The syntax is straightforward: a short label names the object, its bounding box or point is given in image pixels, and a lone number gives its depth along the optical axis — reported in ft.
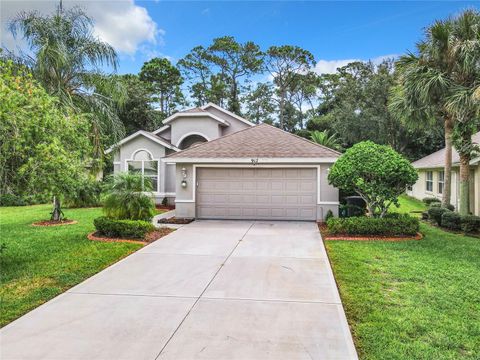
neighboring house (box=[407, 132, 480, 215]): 45.24
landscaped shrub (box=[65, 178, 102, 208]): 57.77
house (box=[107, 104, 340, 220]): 43.01
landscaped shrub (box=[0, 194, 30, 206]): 67.62
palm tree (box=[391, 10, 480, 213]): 36.14
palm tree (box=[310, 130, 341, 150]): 70.19
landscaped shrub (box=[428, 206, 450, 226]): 41.37
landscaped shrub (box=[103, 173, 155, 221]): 35.09
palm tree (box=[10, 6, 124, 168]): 40.16
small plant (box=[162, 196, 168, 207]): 60.28
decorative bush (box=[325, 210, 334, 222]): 41.66
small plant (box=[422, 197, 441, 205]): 59.49
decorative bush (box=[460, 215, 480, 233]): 36.47
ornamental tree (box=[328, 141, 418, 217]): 33.12
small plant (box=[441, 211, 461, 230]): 37.86
